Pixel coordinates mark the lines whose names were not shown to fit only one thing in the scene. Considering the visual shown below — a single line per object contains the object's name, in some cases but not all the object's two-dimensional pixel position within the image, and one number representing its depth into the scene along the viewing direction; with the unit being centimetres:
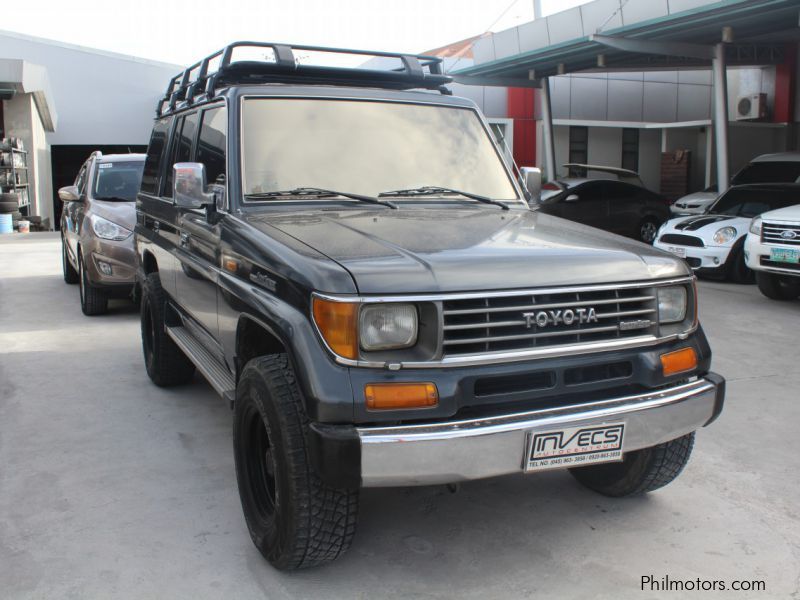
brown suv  803
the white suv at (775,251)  856
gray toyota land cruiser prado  263
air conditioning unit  2248
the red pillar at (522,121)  2552
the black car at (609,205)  1473
